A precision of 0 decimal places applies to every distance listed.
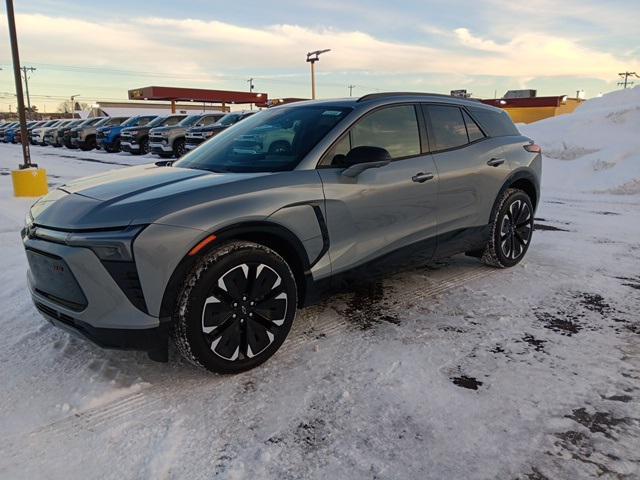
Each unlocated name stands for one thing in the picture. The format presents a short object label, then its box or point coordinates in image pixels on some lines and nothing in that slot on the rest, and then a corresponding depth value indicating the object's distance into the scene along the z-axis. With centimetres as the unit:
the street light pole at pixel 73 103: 11192
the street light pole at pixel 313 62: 4103
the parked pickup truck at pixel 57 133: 2795
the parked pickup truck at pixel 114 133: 2234
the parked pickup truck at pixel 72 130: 2640
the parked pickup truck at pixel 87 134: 2519
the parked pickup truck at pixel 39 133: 3103
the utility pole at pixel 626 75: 9025
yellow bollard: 921
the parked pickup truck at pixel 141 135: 2005
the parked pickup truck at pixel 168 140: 1753
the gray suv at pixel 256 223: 268
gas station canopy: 4484
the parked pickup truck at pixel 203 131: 1601
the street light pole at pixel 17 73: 939
